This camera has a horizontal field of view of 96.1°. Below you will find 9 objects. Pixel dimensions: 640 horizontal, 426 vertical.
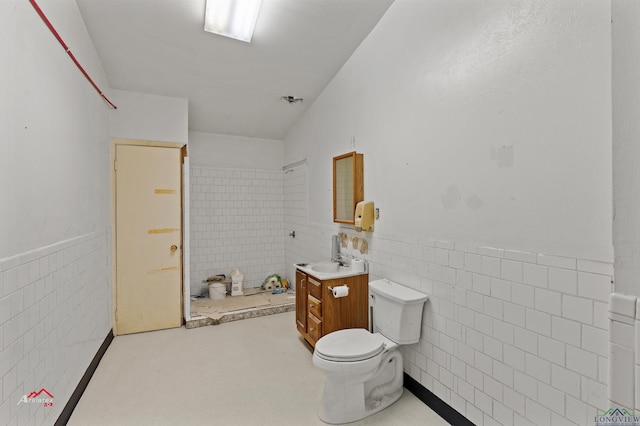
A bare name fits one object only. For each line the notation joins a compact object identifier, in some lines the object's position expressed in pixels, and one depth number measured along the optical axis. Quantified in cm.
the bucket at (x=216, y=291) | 412
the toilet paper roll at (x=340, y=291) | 245
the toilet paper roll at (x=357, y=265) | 267
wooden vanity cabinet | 255
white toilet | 187
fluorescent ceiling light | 221
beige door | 323
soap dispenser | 257
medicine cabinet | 276
